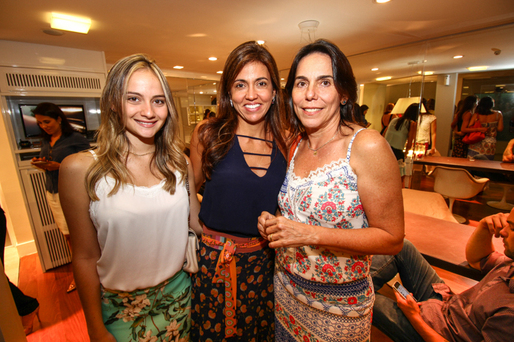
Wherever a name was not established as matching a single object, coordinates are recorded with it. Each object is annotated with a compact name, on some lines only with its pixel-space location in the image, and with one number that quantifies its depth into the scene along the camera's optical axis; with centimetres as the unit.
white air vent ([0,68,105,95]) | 303
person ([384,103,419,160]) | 444
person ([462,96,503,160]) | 396
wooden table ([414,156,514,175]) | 350
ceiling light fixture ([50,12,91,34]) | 254
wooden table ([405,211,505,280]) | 169
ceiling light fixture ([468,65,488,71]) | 423
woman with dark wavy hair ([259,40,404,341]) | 92
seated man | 111
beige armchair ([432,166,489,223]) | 384
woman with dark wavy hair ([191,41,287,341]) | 124
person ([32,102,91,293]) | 259
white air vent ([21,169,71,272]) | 316
